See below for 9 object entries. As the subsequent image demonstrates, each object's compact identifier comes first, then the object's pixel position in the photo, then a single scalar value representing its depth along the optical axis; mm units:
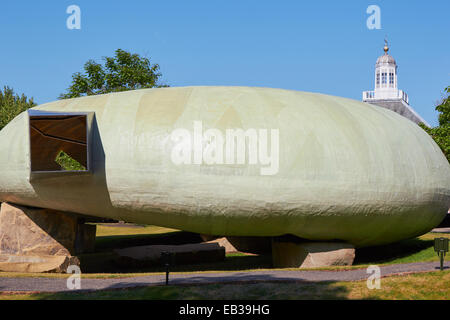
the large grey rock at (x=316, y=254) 19953
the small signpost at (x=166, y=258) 14227
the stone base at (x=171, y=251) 23206
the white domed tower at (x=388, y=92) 74606
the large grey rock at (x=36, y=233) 20594
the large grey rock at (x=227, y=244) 29614
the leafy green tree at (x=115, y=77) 43712
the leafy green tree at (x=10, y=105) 47312
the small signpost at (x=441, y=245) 16312
